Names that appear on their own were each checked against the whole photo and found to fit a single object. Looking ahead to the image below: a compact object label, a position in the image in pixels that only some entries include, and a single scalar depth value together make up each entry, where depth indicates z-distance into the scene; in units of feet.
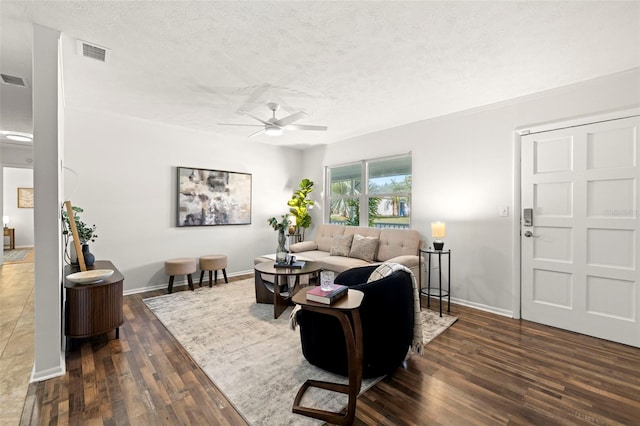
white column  7.13
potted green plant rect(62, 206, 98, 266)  11.07
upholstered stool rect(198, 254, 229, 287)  15.26
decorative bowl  8.60
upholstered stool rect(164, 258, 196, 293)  14.30
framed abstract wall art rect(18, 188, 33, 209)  29.01
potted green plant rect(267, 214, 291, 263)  12.88
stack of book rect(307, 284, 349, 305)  5.95
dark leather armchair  6.85
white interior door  9.31
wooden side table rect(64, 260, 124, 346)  8.39
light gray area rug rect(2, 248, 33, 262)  22.93
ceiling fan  11.84
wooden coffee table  11.38
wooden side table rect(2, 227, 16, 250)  27.64
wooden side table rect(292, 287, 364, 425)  5.76
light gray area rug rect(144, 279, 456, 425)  6.38
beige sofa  13.97
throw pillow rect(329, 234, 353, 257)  15.92
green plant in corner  20.13
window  15.92
